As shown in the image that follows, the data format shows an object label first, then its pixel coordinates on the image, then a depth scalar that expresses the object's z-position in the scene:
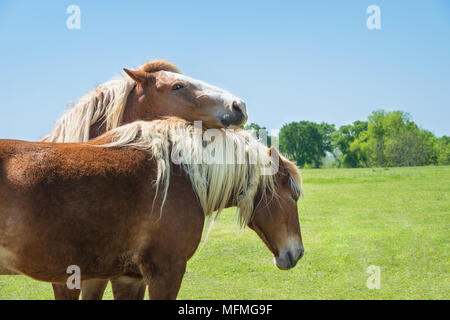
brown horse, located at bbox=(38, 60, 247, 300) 3.38
